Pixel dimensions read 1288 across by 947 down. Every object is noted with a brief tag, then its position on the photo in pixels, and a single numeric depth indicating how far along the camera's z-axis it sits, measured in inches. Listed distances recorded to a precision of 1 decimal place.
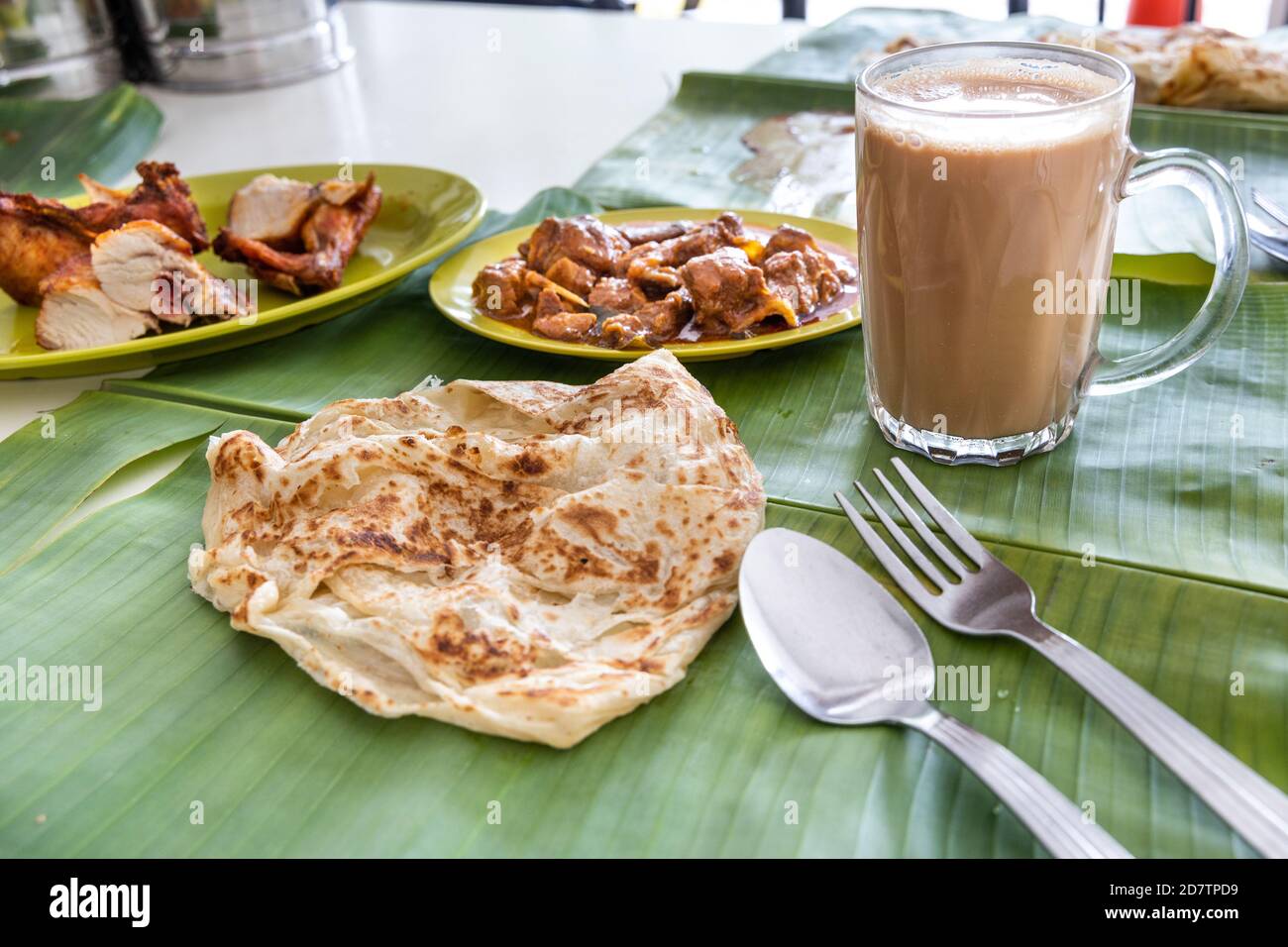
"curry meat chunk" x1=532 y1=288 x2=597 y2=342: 17.6
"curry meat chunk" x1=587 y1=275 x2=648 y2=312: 18.3
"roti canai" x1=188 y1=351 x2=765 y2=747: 11.2
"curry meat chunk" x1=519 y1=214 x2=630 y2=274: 19.1
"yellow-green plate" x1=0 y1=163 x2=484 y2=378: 17.8
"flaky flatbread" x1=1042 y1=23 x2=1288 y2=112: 26.3
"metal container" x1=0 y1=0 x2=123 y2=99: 32.7
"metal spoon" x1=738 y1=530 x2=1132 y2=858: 10.1
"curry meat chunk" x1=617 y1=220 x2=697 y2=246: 20.7
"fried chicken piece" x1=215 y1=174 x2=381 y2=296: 20.0
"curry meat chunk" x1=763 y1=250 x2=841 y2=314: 17.8
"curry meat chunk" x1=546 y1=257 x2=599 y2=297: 18.7
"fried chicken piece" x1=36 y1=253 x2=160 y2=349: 18.2
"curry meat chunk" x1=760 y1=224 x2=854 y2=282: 18.8
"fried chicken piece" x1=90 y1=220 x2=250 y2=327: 18.3
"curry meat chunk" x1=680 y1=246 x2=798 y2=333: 17.3
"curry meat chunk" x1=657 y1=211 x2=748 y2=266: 19.3
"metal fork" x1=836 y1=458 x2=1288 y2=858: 8.9
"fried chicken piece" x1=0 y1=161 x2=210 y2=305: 19.6
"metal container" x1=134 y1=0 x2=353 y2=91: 34.5
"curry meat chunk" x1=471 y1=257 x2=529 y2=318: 18.7
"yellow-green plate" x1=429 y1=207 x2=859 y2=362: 16.7
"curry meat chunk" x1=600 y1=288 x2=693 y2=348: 17.3
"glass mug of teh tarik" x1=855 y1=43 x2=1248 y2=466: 13.1
